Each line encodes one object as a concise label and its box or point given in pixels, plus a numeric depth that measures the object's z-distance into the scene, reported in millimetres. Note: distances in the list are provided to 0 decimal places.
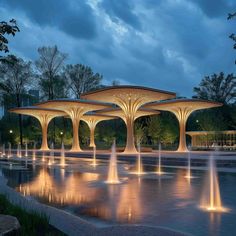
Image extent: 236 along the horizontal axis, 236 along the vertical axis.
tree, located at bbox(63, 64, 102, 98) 52188
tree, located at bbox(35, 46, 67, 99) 48344
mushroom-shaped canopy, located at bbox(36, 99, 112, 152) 35472
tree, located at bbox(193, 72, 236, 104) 61094
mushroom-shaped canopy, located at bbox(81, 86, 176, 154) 28422
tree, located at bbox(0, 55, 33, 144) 46031
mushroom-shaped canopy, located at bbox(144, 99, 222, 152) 32094
